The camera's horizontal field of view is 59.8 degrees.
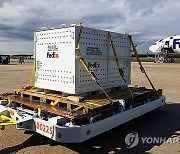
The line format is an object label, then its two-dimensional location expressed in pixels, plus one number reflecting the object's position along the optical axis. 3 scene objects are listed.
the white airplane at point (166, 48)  25.15
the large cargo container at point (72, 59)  3.01
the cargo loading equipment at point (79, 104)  2.45
